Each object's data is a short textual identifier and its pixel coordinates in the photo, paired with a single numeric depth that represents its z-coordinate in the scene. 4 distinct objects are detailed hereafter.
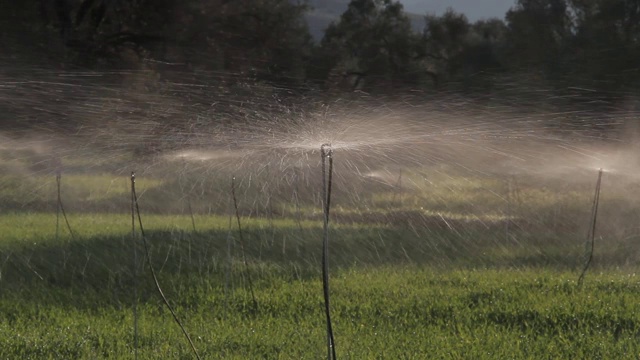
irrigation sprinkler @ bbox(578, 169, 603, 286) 18.19
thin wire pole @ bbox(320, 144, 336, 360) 9.20
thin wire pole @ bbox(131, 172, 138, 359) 11.26
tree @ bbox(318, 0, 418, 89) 37.62
